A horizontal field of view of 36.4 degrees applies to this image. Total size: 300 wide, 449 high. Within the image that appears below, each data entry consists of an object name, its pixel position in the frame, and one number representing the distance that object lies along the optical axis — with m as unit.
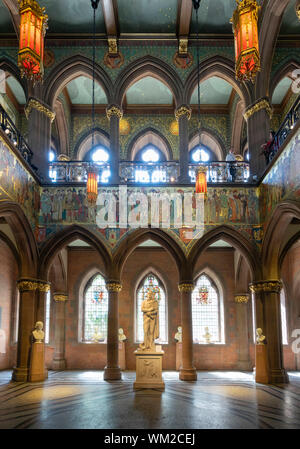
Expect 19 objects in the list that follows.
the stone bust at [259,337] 15.30
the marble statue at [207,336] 21.14
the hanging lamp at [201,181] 15.43
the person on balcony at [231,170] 17.94
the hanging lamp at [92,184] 15.02
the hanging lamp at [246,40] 8.89
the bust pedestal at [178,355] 19.80
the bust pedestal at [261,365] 15.05
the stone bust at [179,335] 20.14
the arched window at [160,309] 21.30
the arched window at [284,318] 20.61
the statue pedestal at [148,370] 13.54
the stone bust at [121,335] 20.27
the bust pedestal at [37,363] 15.46
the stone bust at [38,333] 15.69
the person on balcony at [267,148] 15.89
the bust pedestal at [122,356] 19.89
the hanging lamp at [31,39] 9.05
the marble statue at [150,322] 13.85
